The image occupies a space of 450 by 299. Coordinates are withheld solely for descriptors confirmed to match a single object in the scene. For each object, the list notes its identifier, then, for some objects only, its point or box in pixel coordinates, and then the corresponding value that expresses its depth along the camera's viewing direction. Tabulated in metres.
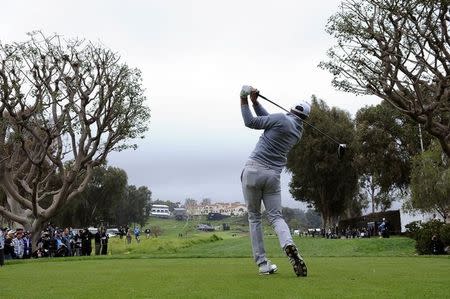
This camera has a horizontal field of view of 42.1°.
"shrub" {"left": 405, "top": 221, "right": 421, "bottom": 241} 28.78
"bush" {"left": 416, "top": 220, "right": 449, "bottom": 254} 27.09
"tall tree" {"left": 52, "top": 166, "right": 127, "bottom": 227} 88.44
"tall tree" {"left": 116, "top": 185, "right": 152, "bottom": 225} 123.44
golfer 8.31
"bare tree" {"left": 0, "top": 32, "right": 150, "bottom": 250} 36.84
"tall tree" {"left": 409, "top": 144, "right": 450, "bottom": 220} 36.84
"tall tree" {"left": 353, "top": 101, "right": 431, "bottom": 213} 56.09
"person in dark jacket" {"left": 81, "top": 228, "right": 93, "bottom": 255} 34.59
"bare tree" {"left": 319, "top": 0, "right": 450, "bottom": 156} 24.17
